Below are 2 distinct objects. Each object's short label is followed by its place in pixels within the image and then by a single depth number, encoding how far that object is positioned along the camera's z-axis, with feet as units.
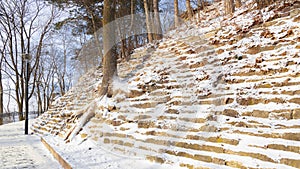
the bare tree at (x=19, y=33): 45.32
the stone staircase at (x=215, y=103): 9.86
